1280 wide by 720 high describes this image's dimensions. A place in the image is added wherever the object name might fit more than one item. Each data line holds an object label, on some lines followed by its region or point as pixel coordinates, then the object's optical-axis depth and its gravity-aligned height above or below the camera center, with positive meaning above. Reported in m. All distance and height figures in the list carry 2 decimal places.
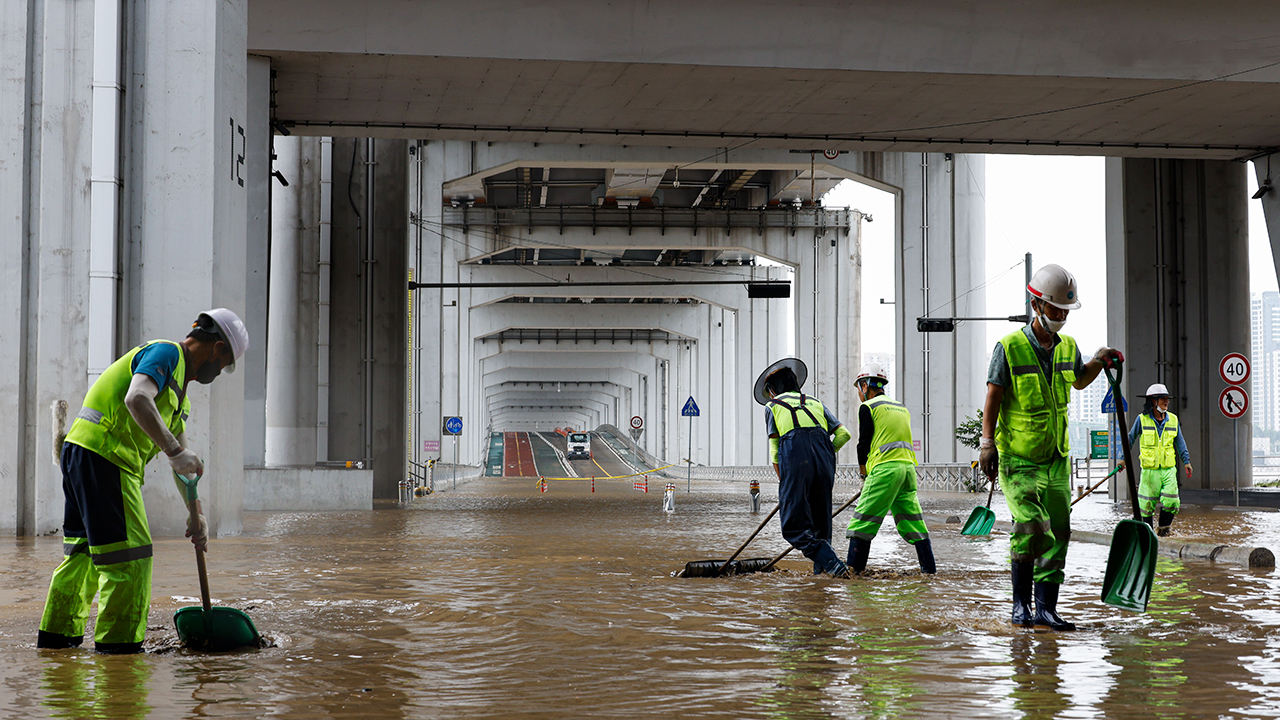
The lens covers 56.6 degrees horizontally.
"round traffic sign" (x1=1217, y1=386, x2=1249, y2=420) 19.64 -0.01
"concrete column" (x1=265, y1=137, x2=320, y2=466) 26.88 +1.81
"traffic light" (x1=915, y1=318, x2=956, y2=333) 33.62 +2.16
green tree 35.48 -0.95
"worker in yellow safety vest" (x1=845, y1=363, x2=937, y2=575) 9.52 -0.66
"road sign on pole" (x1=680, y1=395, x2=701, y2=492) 36.42 -0.25
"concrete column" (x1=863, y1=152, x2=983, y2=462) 37.31 +3.94
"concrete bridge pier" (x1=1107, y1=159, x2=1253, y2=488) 25.75 +2.40
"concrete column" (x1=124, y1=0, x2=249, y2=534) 13.05 +2.33
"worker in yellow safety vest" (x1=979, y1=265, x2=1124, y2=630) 6.49 -0.20
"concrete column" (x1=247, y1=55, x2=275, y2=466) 17.66 +2.88
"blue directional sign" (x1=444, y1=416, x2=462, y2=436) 43.28 -0.85
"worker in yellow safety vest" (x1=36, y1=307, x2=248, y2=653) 5.41 -0.42
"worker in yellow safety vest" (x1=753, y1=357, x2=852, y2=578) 9.34 -0.53
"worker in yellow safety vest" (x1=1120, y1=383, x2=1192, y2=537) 14.52 -0.67
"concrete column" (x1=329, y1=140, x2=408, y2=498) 27.45 +1.94
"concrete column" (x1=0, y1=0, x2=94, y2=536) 12.76 +1.80
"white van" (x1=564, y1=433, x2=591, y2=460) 74.44 -2.81
